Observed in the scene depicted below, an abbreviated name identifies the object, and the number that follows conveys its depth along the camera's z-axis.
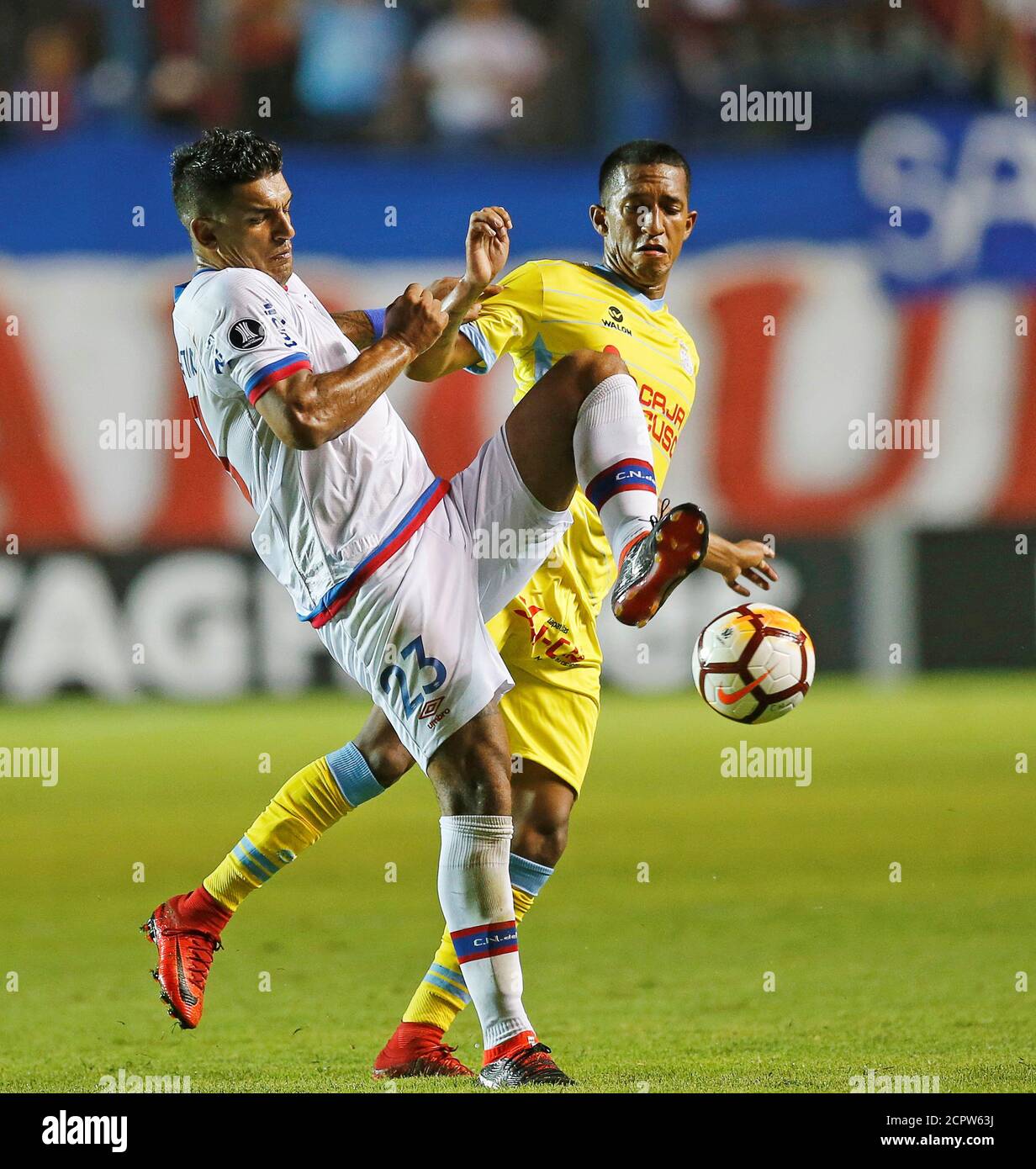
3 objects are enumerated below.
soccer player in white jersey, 6.52
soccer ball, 7.45
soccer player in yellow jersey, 8.20
